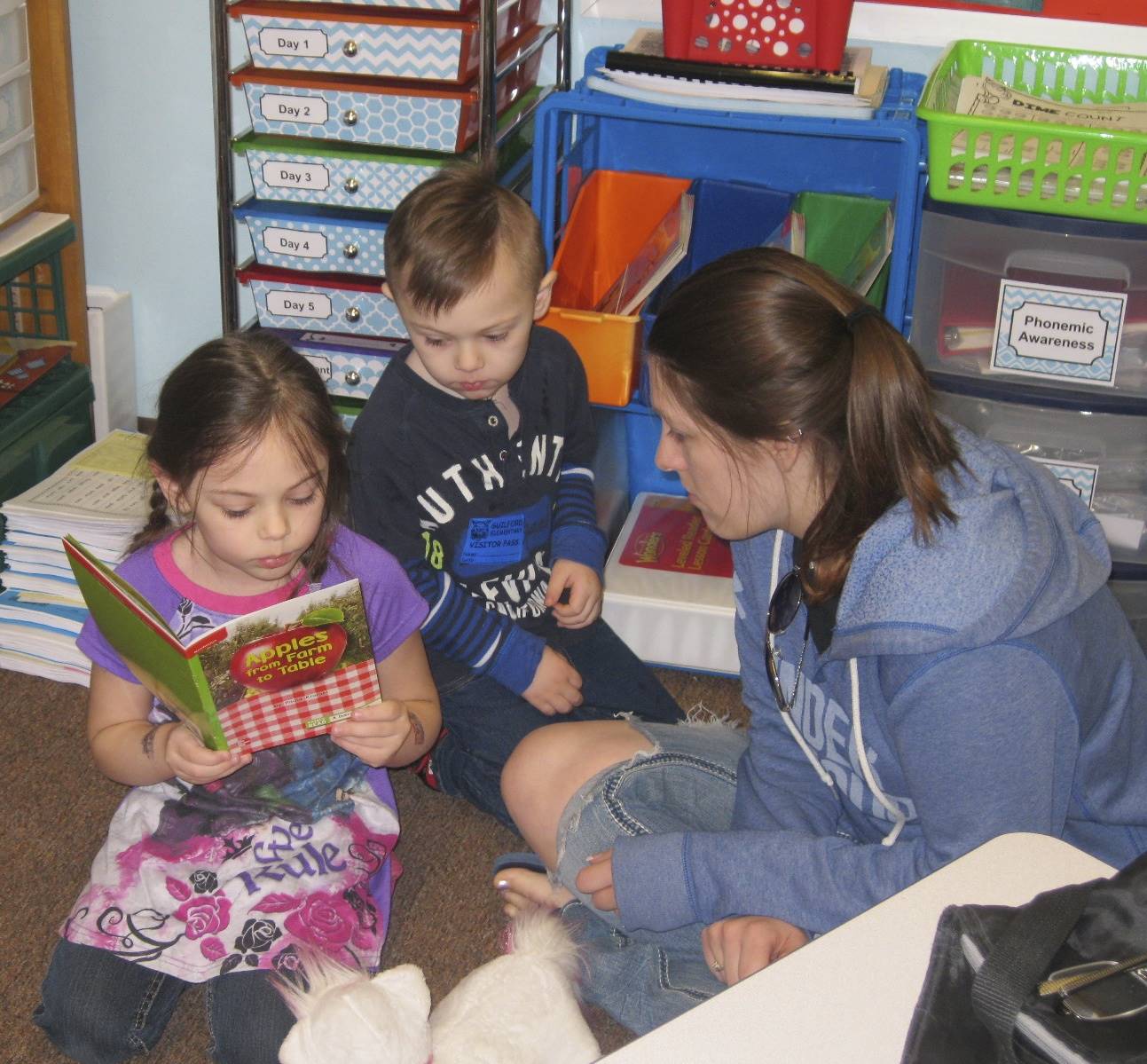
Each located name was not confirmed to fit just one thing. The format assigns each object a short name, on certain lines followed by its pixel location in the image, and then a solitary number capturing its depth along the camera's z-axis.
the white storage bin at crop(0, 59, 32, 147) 1.85
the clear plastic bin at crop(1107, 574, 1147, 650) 1.76
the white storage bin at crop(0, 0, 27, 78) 1.81
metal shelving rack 1.71
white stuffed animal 0.94
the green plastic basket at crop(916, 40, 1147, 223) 1.50
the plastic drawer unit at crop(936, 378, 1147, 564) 1.67
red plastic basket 1.64
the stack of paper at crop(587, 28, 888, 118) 1.62
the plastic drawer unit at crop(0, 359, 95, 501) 1.89
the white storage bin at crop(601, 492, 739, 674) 1.77
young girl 1.14
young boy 1.39
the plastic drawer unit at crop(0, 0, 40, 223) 1.83
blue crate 1.62
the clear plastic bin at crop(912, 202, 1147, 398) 1.59
